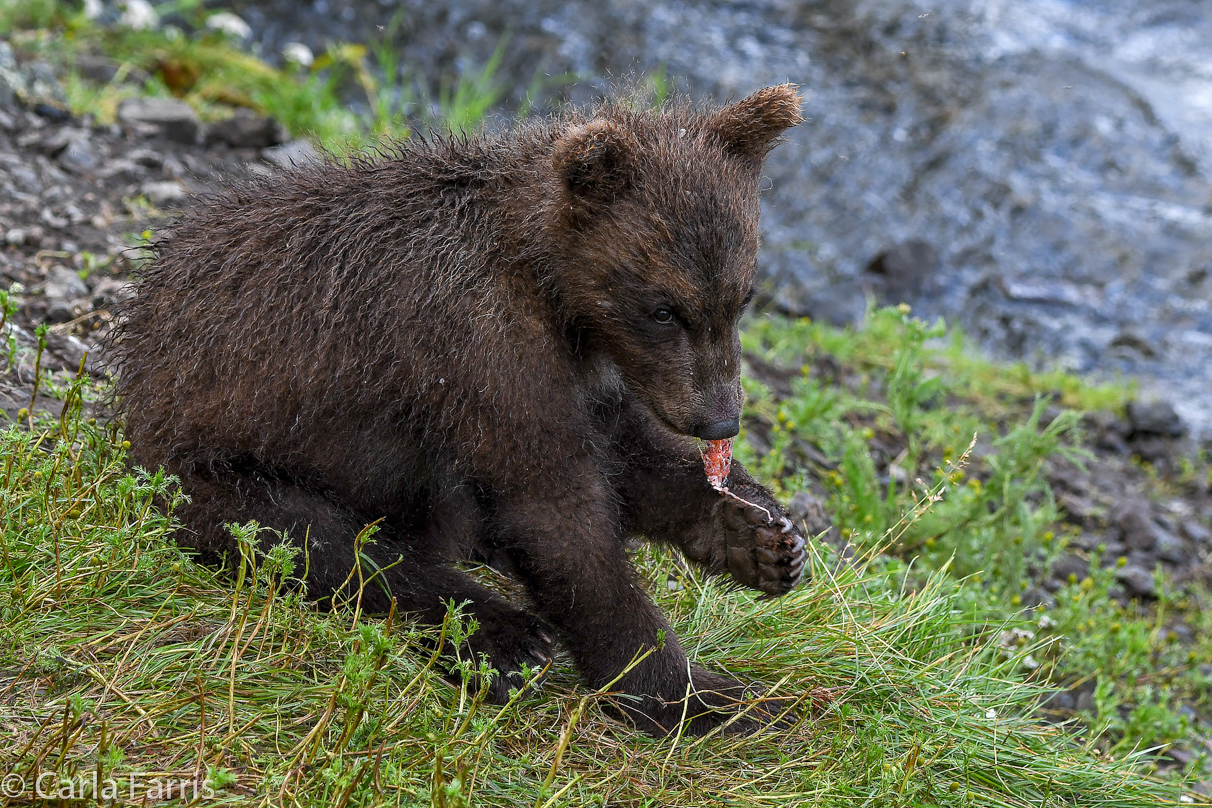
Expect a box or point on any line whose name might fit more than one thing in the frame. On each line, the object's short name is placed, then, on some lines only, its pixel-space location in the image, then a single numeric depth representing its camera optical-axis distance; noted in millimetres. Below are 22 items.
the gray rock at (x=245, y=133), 16422
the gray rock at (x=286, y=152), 15601
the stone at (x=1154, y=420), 15953
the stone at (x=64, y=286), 11023
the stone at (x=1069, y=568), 12555
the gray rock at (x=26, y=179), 12977
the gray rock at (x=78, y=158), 13906
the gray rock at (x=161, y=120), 15836
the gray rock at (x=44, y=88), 15102
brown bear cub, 7164
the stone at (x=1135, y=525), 13500
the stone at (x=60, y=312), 10687
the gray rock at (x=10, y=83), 14562
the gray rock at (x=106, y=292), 10789
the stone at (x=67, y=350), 9914
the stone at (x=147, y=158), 14687
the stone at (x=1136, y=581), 12570
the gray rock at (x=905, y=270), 19812
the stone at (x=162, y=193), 13891
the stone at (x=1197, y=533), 14020
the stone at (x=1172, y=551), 13445
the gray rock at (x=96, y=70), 17078
